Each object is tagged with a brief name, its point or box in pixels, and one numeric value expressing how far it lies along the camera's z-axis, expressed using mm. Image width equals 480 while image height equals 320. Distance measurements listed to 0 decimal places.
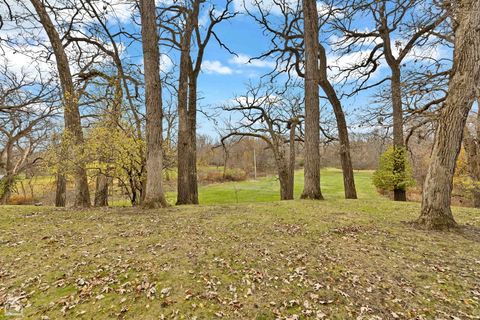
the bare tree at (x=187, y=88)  8539
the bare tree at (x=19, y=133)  6414
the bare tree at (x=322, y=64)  9016
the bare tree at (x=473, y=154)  10428
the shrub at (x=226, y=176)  27469
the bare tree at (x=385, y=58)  8500
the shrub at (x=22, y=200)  16375
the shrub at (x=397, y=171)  9859
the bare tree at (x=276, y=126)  12289
